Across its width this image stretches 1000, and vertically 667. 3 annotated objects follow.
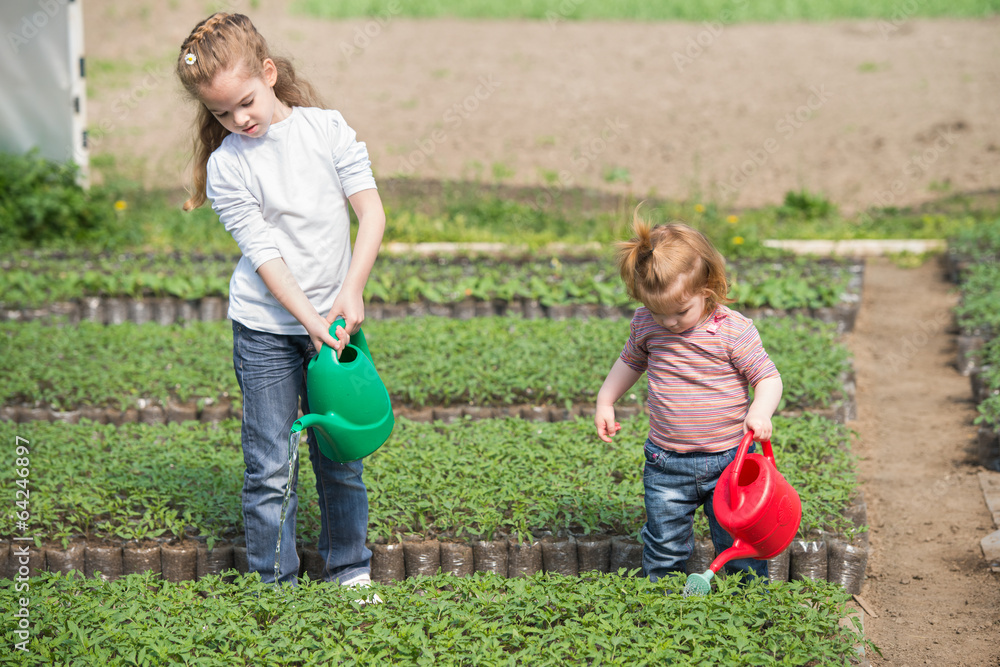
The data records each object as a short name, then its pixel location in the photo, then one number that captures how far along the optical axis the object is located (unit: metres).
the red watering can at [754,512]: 4.95
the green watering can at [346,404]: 5.28
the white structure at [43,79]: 17.12
